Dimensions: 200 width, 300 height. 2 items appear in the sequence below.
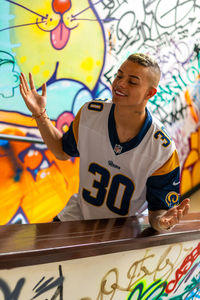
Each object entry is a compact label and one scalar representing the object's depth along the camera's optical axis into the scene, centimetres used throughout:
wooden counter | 104
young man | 177
